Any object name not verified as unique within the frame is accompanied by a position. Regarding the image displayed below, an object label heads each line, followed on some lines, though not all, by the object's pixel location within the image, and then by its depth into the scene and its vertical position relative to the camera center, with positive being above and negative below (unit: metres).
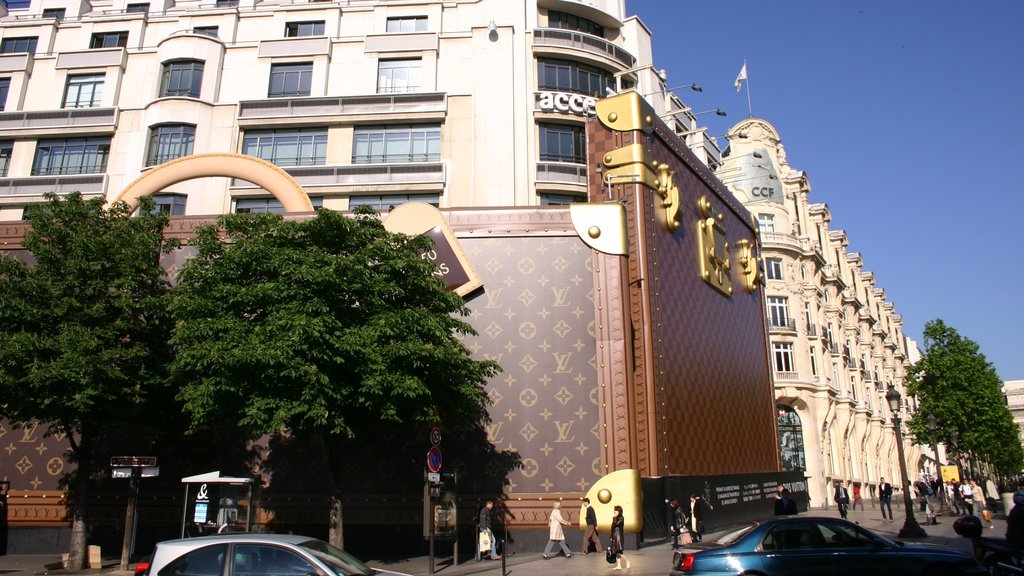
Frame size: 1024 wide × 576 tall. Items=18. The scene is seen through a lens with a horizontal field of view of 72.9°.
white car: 8.77 -1.08
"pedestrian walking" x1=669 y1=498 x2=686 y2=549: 18.58 -1.31
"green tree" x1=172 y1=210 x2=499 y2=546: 15.40 +3.08
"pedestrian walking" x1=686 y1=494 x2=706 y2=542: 19.31 -1.29
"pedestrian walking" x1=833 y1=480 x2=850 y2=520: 28.45 -1.04
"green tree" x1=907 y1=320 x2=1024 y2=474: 47.31 +5.28
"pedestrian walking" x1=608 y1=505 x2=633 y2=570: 16.20 -1.53
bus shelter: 17.23 -0.80
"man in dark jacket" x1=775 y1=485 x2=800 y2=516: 19.61 -0.91
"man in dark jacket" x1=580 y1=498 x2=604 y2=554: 18.31 -1.55
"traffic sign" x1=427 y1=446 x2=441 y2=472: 15.67 +0.26
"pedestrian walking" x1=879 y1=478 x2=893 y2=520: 30.89 -0.91
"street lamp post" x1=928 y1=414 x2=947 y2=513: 37.42 -1.26
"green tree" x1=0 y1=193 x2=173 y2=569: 16.50 +3.55
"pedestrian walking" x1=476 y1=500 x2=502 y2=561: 18.28 -1.63
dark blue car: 10.13 -1.17
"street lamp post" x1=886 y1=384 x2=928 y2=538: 22.02 -0.47
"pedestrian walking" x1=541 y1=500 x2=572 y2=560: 18.11 -1.51
